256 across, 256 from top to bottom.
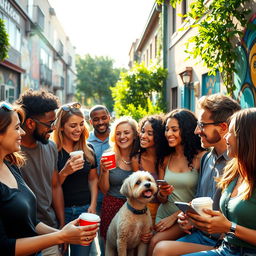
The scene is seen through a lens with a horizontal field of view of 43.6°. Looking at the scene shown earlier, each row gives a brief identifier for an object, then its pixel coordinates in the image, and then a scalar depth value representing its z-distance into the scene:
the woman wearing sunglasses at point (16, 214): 2.27
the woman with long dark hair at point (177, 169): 3.58
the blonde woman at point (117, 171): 4.20
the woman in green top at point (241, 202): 2.36
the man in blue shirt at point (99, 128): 5.15
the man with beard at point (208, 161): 3.07
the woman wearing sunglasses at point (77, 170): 3.88
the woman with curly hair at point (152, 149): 4.14
